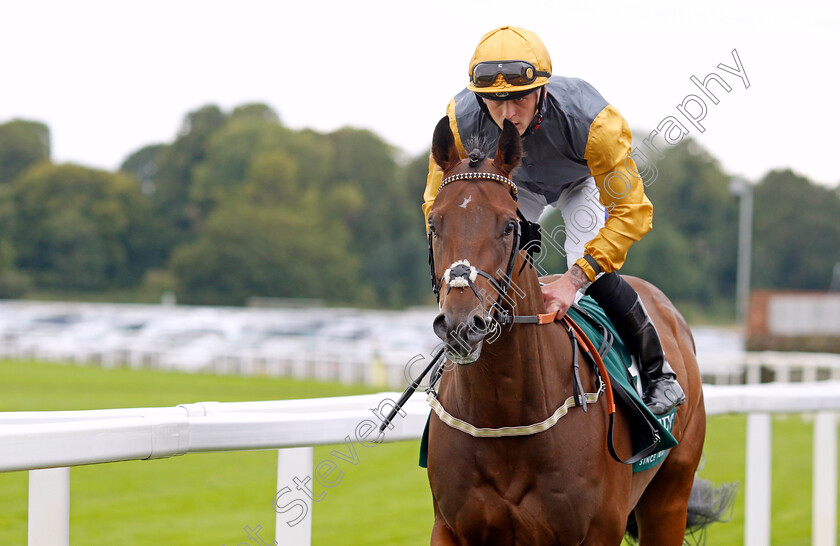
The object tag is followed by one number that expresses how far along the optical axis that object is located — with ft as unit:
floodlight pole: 191.11
